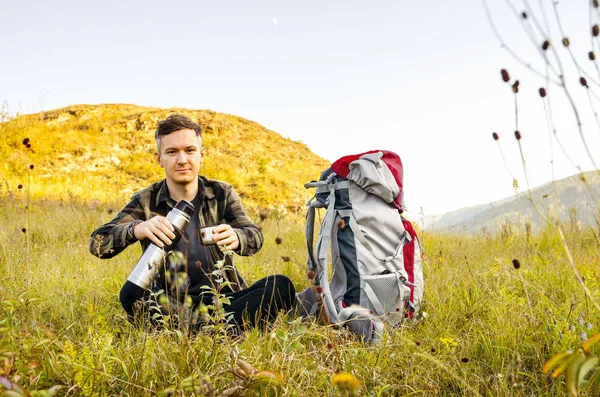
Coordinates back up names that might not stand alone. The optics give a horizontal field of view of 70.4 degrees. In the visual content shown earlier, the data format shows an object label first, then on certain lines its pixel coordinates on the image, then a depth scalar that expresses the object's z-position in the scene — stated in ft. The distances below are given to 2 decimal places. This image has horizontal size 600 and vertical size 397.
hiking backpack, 8.78
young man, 8.46
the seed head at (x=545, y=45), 4.95
